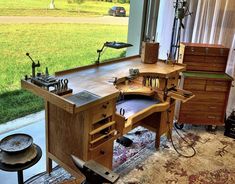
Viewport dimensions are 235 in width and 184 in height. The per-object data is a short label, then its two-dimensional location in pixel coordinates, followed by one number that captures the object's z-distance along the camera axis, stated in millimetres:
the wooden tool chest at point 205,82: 3033
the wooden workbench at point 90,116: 1737
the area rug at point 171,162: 2330
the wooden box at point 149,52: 2643
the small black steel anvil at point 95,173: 924
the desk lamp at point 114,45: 2447
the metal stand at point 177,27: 2930
